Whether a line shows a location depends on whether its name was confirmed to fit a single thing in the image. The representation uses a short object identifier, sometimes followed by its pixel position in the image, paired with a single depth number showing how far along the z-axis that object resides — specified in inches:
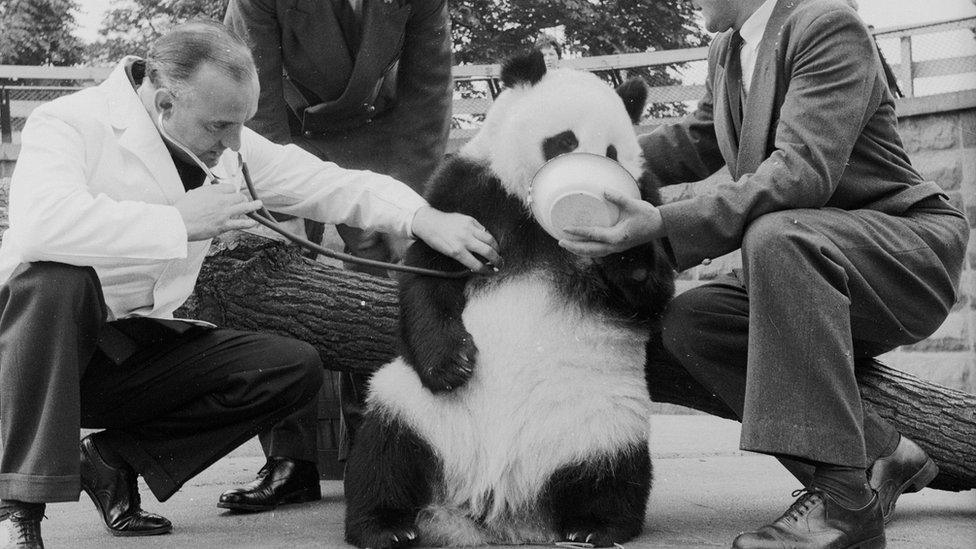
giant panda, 109.7
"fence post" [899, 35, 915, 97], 319.9
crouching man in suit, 98.7
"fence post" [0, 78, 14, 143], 407.2
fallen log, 132.3
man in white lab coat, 100.4
